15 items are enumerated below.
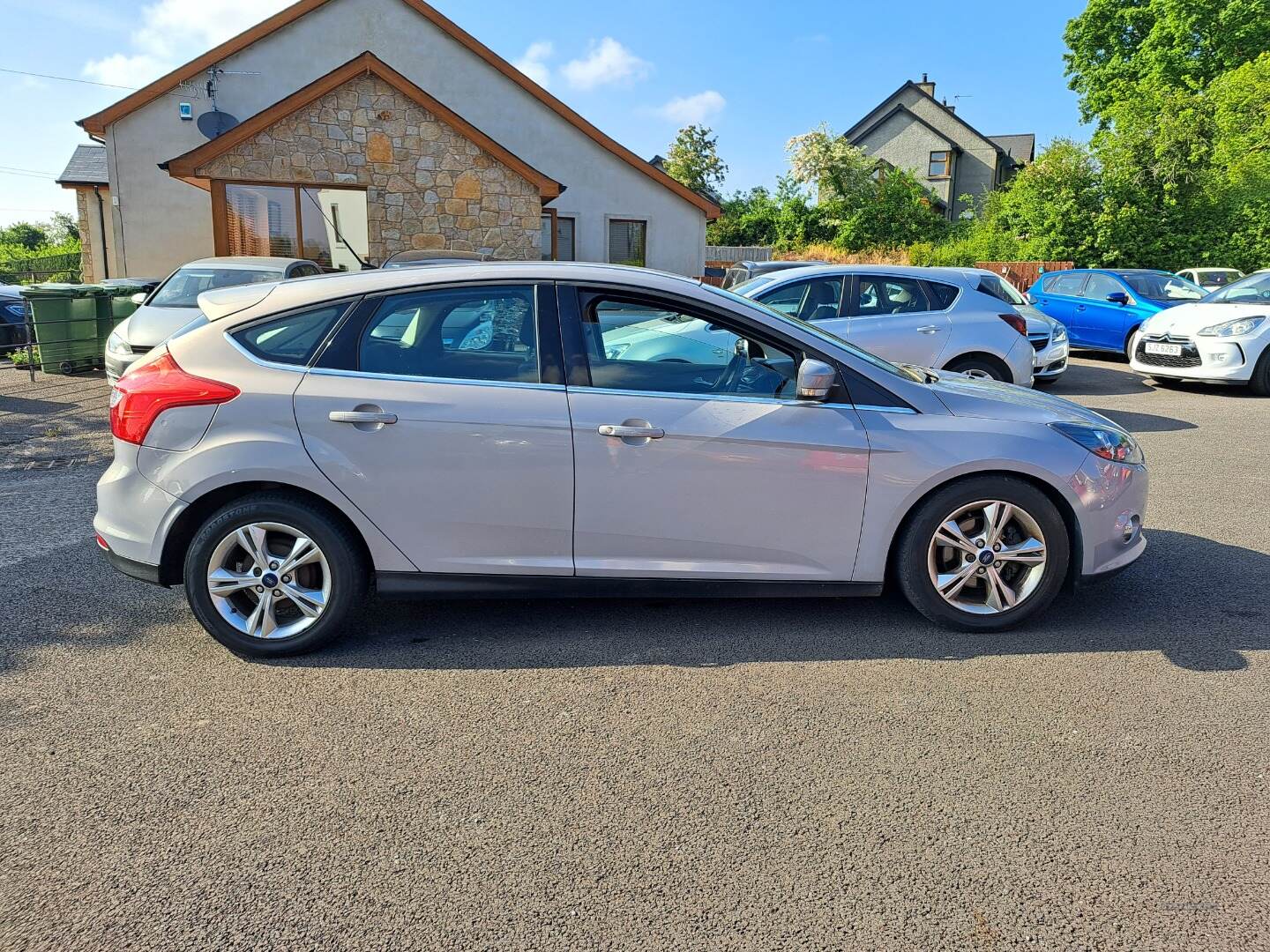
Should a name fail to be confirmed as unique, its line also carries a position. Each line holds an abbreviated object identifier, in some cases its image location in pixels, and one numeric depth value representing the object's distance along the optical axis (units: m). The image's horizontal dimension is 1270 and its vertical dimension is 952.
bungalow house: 16.00
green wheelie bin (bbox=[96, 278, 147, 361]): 13.38
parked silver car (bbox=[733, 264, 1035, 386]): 9.21
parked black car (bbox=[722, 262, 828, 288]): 14.00
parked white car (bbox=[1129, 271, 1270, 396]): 11.66
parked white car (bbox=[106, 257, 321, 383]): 10.05
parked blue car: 14.92
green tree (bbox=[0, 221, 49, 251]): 71.38
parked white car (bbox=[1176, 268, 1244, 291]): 21.28
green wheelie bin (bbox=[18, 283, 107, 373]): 12.56
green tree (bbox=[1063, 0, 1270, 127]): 35.56
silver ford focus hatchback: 3.88
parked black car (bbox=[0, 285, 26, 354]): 15.62
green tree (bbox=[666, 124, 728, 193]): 57.75
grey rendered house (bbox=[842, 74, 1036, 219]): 49.59
